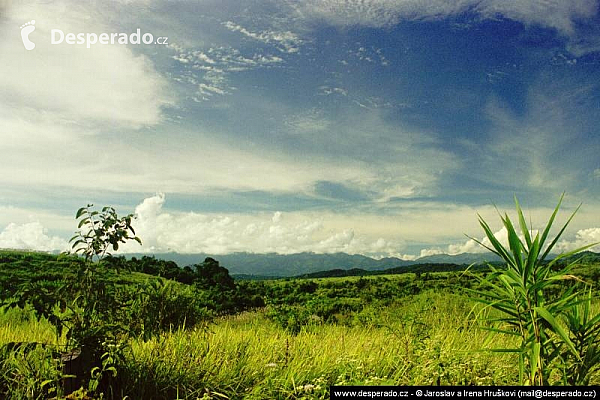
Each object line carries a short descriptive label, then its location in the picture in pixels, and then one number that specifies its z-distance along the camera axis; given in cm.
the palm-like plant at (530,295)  434
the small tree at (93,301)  482
